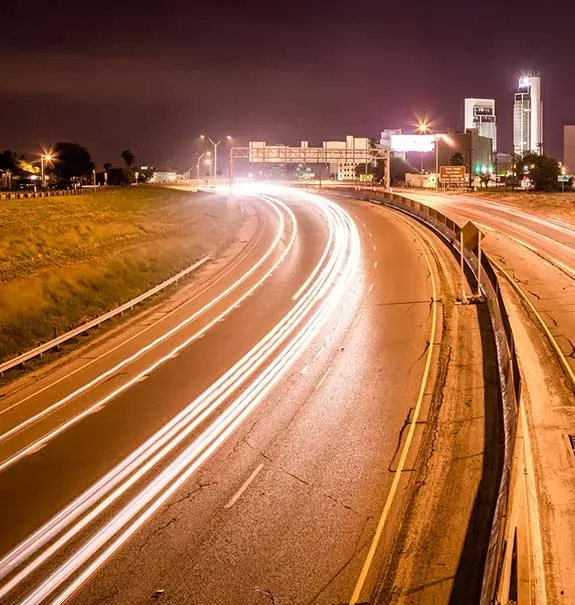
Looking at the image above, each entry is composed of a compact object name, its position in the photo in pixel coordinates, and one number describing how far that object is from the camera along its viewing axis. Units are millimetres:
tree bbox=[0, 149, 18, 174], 163875
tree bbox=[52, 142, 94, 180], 163100
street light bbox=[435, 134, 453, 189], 96994
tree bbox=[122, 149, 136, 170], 185400
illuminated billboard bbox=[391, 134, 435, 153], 163000
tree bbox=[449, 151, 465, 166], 158125
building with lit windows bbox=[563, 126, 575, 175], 175600
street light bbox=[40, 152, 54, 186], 134850
